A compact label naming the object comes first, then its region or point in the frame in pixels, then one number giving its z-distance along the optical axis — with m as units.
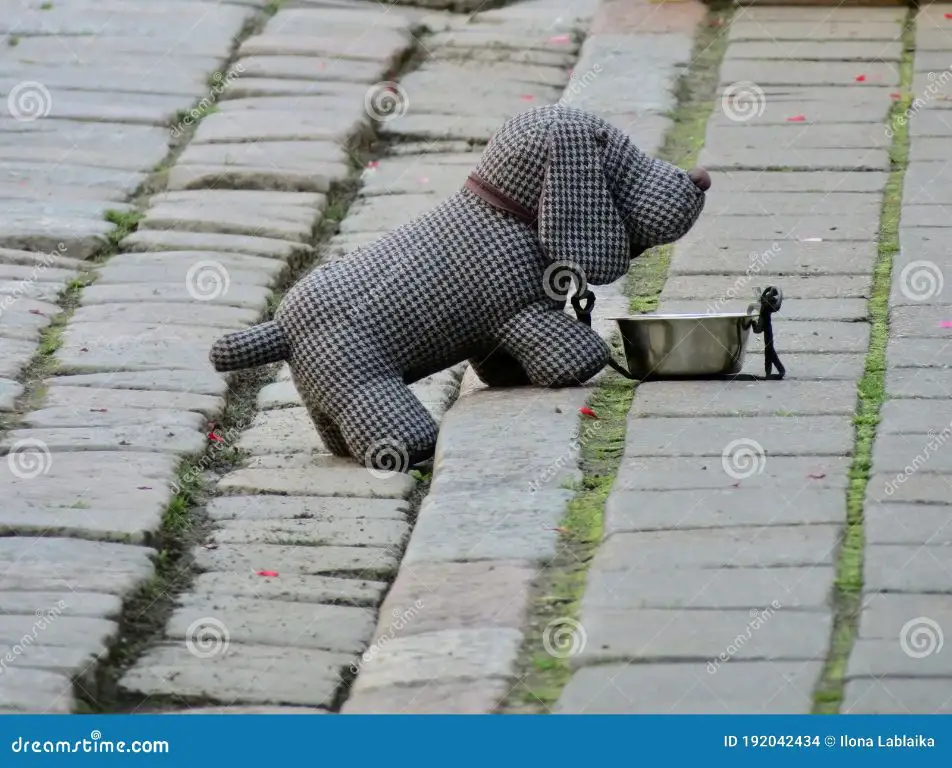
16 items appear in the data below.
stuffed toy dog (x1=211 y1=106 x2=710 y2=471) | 7.72
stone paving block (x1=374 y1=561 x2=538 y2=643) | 6.26
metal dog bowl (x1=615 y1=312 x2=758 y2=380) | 7.91
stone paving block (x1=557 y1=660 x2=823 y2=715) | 5.56
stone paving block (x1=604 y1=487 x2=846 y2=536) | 6.73
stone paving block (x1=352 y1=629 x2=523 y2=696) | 5.93
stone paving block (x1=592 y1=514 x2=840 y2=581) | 6.43
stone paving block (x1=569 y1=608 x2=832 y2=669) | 5.86
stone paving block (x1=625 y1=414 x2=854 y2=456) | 7.32
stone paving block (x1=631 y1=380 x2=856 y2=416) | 7.72
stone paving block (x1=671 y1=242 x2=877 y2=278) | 9.37
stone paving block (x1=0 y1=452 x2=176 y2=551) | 7.17
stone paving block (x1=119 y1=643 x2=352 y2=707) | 5.99
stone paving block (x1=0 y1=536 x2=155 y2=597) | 6.67
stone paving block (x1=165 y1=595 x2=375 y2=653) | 6.34
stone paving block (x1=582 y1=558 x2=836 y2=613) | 6.16
